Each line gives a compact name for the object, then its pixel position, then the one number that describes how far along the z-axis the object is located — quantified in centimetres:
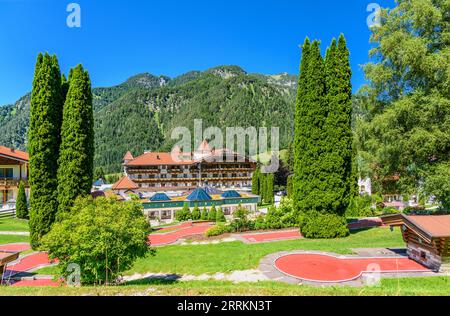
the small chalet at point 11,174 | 3769
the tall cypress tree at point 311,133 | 2145
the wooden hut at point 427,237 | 1296
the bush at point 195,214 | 3522
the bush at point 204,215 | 3506
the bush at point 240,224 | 2550
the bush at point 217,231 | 2383
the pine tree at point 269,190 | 5309
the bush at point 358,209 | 3203
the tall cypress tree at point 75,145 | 2148
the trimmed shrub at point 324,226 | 2083
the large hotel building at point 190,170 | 6469
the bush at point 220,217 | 3337
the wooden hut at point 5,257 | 1290
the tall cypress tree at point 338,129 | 2111
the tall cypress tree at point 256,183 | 5612
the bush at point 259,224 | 2592
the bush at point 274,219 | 2578
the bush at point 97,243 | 1138
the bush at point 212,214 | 3466
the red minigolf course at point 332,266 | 1300
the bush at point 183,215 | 3500
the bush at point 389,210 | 3120
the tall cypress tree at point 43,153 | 2161
